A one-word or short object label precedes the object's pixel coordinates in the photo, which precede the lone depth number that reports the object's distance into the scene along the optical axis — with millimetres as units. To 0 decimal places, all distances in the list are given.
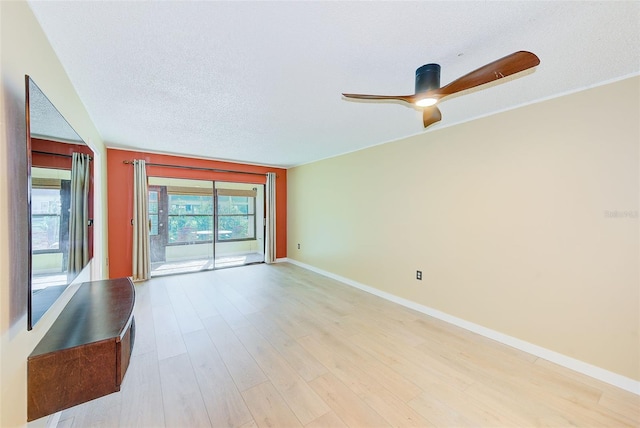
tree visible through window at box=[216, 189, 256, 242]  6059
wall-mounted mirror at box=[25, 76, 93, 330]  1162
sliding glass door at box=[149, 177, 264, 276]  5324
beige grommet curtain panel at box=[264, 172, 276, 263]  5945
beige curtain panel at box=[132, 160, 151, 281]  4414
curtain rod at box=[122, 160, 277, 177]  4650
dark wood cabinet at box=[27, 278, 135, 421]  1218
